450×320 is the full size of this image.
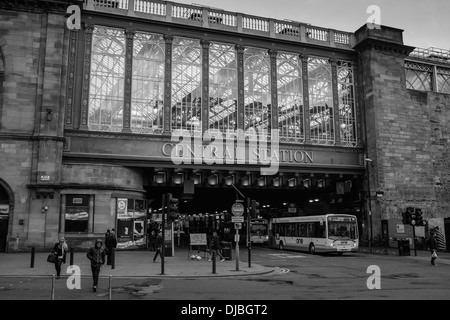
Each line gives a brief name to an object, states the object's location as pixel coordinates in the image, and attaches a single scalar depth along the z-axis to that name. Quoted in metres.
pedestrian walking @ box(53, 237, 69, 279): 17.65
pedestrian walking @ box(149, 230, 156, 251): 33.31
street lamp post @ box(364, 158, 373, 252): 38.38
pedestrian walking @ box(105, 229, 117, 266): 22.17
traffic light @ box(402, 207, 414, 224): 32.88
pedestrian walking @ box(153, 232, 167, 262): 27.66
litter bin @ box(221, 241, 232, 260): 27.12
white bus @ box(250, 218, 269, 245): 46.28
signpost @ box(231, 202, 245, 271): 22.45
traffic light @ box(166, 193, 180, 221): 20.02
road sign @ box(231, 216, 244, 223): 22.45
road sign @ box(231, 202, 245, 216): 22.45
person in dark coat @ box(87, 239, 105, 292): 14.70
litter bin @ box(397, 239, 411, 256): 32.40
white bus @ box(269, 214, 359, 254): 32.22
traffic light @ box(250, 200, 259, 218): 23.23
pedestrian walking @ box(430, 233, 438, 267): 24.94
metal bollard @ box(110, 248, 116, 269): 21.11
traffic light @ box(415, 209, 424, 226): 32.69
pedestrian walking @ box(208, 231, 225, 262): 26.92
